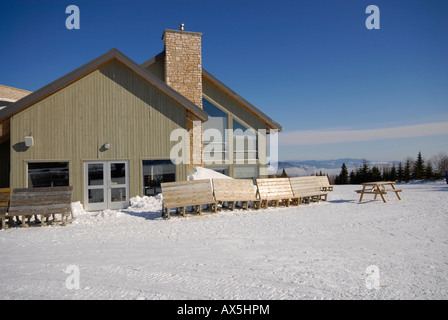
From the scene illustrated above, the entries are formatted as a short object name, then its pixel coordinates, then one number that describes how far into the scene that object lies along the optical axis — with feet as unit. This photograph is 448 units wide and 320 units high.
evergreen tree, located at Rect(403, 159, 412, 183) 115.52
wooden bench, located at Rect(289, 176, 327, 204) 41.26
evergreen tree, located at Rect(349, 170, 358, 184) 151.80
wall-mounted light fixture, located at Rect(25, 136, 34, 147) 36.58
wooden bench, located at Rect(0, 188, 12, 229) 28.27
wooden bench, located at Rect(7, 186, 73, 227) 28.89
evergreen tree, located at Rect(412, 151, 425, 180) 110.87
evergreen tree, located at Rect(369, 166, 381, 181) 137.62
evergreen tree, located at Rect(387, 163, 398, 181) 134.00
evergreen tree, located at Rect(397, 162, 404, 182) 132.68
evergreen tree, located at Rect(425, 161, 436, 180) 105.20
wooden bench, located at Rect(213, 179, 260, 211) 35.70
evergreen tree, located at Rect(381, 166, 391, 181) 137.69
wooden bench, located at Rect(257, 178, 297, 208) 38.37
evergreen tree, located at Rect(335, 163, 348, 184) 164.55
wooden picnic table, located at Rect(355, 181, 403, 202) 40.11
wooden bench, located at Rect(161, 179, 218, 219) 32.58
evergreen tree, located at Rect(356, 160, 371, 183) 143.23
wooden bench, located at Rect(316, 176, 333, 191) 52.67
